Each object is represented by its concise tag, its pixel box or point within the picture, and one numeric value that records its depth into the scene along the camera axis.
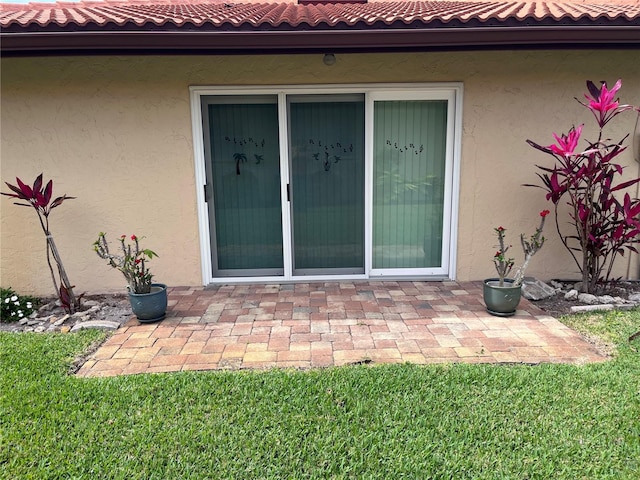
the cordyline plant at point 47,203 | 4.43
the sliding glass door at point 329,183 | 5.26
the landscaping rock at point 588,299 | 4.63
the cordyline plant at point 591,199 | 4.30
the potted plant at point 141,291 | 4.16
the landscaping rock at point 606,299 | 4.61
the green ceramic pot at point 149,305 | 4.15
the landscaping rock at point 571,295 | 4.81
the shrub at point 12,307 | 4.55
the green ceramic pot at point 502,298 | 4.20
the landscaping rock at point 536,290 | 4.81
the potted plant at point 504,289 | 4.20
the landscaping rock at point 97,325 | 4.11
